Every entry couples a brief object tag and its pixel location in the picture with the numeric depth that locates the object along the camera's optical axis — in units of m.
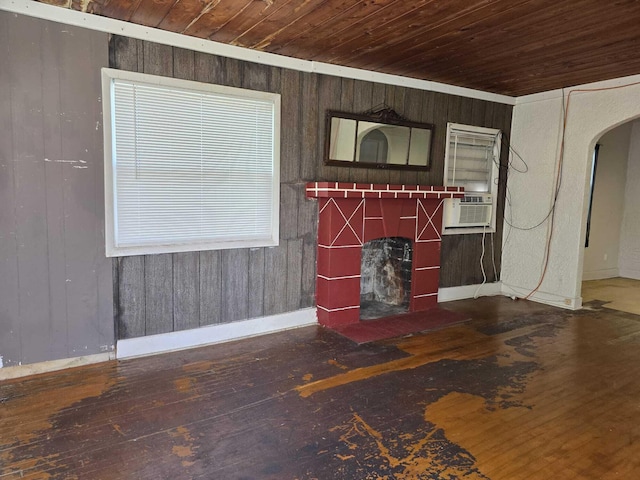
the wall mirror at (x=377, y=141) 4.32
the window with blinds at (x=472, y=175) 5.26
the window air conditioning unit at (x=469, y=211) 5.29
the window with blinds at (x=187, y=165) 3.29
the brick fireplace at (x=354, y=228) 4.23
